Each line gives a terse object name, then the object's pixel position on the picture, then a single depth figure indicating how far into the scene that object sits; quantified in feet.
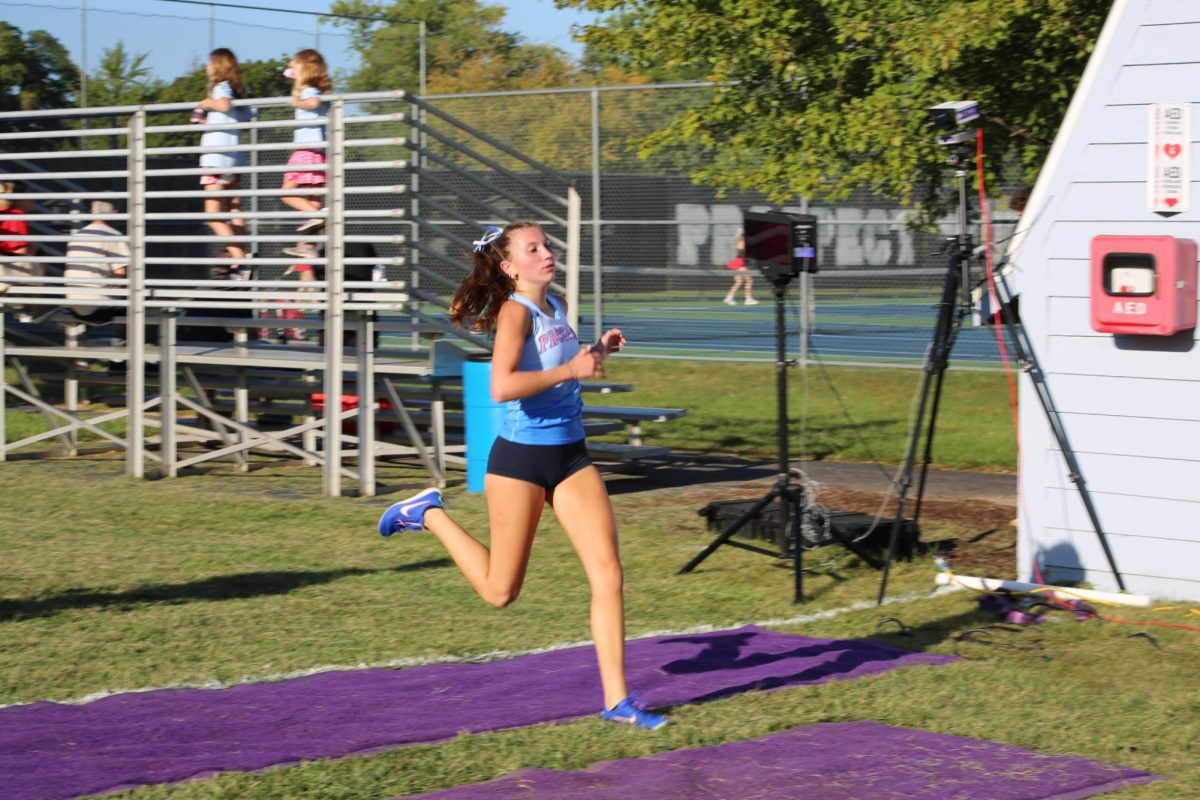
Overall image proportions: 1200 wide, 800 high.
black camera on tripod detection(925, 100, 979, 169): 26.43
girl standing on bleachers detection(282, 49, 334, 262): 41.78
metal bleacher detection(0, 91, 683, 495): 39.50
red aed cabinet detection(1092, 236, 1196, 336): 26.48
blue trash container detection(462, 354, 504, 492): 38.19
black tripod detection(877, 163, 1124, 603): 27.12
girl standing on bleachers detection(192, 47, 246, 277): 44.04
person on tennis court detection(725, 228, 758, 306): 81.75
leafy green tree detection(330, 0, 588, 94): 158.61
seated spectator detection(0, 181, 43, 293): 47.62
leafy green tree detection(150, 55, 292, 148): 93.61
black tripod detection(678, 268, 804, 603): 27.91
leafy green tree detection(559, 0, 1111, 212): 32.40
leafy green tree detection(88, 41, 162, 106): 99.50
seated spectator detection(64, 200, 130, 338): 44.83
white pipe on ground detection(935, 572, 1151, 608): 26.99
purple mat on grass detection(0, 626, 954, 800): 17.98
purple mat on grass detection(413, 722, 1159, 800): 17.13
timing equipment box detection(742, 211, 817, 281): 27.68
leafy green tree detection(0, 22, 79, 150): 98.32
